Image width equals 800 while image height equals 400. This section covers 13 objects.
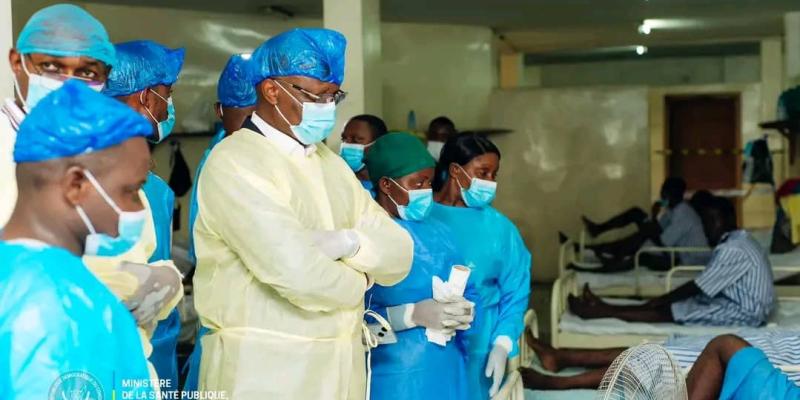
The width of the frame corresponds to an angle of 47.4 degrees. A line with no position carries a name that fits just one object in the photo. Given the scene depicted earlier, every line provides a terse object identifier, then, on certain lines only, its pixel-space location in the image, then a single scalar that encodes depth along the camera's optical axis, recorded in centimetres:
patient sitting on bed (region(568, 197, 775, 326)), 534
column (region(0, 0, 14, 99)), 242
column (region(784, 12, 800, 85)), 818
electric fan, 264
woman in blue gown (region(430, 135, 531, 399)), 319
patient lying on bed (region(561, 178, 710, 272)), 767
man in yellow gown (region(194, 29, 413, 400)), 203
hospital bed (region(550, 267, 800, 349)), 549
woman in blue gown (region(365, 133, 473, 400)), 270
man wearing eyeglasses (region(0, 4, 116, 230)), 204
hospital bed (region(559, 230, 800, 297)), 706
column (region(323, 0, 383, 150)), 523
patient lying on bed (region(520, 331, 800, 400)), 354
